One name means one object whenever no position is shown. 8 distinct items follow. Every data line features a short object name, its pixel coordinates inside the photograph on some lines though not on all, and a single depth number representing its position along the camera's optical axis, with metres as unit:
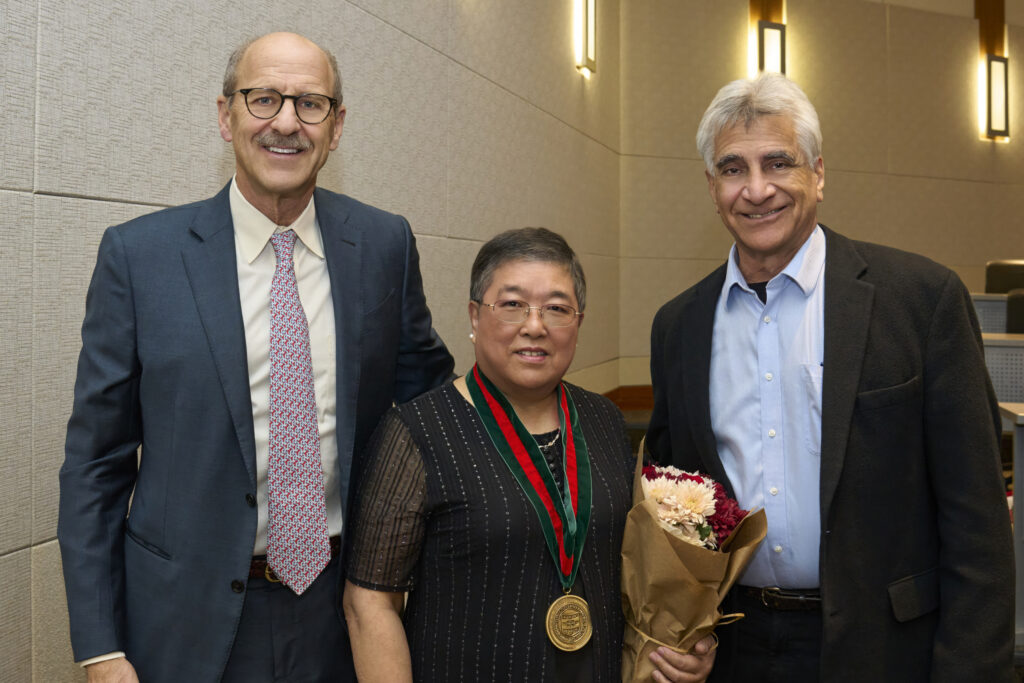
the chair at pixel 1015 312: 5.20
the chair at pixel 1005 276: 6.32
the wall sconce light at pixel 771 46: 7.84
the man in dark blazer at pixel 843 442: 1.69
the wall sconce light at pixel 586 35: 6.26
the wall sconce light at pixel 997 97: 8.76
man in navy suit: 1.55
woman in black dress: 1.57
